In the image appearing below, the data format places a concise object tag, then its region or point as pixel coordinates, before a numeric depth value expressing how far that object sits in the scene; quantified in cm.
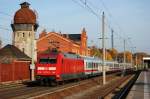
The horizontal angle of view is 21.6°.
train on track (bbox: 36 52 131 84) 3575
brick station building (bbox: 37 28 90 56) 10838
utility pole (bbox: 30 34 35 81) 4652
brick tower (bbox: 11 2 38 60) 7638
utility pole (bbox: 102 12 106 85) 4106
